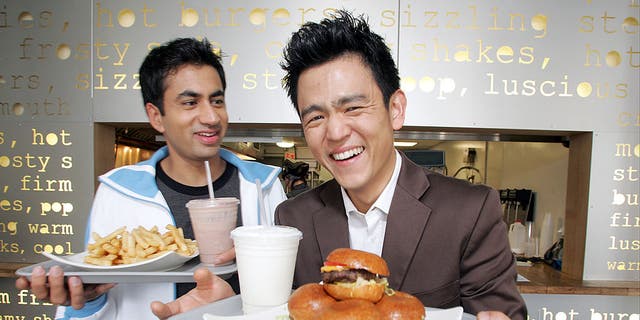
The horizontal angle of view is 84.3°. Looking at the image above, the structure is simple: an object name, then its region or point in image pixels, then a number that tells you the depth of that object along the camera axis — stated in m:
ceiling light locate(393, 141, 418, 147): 3.61
